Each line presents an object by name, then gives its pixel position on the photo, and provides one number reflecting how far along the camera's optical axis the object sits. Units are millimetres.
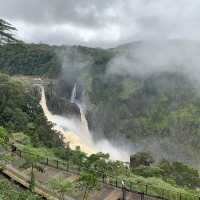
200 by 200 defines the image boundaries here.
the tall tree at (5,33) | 43250
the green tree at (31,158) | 24734
